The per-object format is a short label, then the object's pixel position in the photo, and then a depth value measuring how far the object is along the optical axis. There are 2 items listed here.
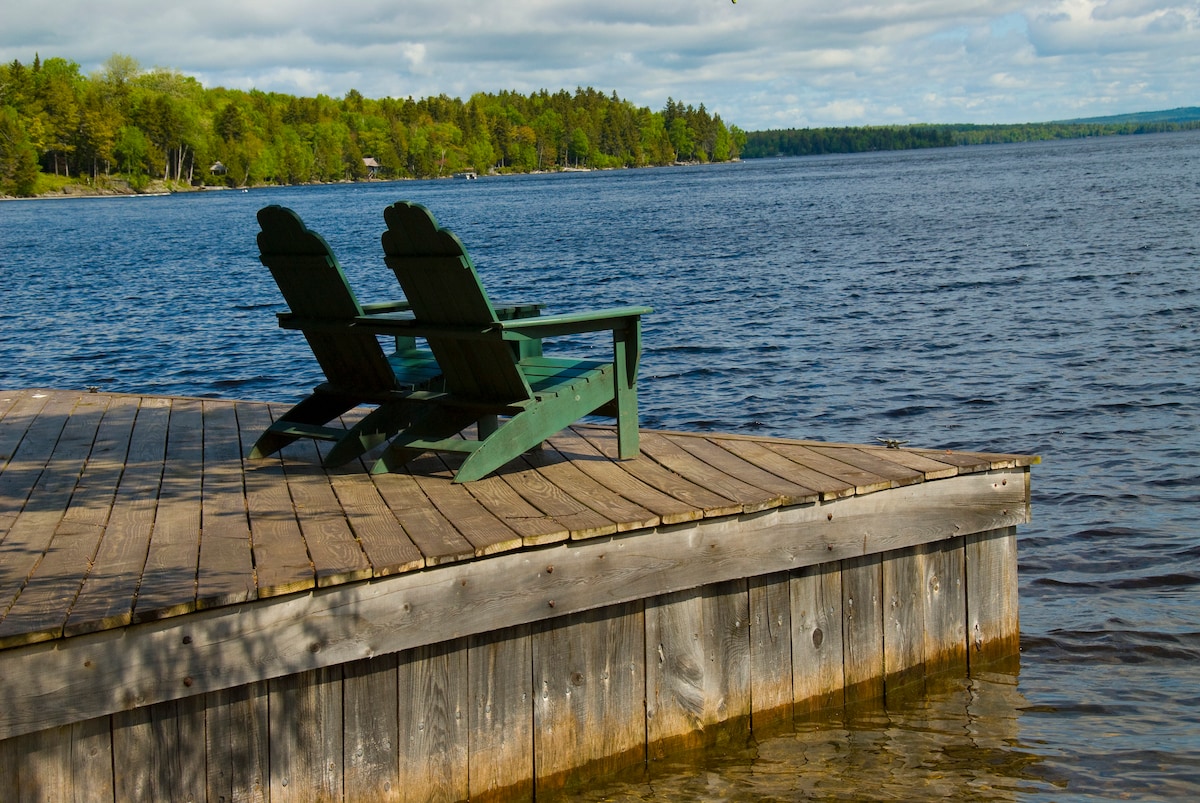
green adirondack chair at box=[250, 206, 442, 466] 5.49
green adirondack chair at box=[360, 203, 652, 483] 4.98
